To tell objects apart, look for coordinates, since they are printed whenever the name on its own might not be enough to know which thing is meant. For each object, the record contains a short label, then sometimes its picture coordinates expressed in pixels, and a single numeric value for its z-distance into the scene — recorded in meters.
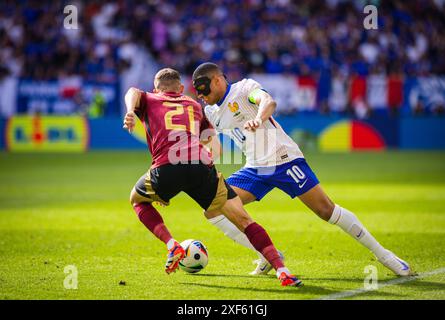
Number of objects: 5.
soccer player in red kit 14.35
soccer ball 15.73
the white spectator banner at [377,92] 57.37
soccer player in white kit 15.56
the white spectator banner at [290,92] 57.75
